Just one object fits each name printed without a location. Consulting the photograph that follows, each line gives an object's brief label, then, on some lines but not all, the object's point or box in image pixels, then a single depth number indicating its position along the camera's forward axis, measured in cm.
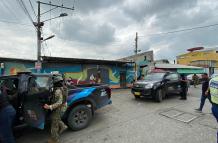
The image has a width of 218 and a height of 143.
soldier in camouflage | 365
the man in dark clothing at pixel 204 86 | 612
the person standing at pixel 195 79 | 1697
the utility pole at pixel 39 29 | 1084
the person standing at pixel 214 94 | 307
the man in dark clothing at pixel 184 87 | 910
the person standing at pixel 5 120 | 292
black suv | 816
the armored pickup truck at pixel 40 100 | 363
